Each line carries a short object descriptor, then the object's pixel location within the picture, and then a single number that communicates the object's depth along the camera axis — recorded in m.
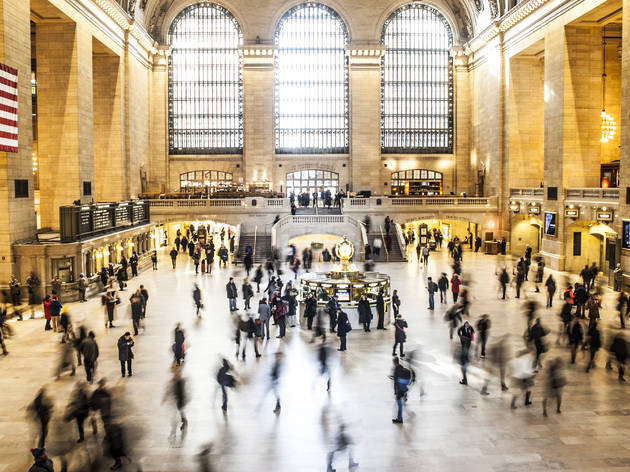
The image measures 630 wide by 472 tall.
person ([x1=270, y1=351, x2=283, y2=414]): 10.86
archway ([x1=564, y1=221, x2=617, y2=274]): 28.20
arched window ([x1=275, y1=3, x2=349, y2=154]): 43.31
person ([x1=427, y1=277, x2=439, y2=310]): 19.02
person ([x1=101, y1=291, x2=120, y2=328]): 17.07
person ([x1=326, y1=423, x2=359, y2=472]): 8.23
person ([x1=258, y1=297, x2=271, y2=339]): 15.41
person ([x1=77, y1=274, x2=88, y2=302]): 21.34
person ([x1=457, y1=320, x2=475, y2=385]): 12.27
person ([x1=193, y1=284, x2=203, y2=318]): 18.41
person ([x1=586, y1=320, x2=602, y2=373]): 12.89
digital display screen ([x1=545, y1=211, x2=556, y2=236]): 29.30
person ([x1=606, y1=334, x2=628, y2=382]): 11.91
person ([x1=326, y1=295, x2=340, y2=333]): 15.93
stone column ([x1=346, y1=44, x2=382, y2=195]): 42.56
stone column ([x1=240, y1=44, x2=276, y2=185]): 42.28
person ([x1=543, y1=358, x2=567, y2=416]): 10.27
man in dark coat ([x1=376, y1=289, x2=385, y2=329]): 16.70
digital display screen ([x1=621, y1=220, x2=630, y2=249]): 22.49
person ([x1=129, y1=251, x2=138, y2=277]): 26.12
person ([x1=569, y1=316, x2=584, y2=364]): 13.41
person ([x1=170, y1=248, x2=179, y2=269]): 29.65
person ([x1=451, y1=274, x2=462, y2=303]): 19.82
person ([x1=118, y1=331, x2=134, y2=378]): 12.38
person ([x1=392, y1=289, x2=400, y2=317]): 16.59
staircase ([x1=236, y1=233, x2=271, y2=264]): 31.08
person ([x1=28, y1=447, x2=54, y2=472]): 7.07
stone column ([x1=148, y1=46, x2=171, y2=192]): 42.66
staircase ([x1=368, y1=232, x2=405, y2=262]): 31.44
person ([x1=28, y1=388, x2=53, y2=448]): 9.16
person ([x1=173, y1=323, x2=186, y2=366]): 12.88
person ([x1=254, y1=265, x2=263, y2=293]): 22.25
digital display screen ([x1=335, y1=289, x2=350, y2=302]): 17.06
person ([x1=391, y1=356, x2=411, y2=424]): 10.29
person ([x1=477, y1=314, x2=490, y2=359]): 13.74
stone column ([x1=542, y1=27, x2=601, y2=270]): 28.25
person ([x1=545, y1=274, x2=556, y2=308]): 19.28
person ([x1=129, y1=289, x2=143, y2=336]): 16.30
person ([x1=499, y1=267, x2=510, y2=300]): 20.73
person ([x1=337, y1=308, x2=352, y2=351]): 14.52
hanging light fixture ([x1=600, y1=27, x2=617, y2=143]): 27.97
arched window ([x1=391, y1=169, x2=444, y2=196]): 44.25
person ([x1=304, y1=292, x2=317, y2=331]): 16.36
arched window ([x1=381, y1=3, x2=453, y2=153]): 43.44
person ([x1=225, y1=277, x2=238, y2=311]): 18.78
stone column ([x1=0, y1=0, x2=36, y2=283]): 20.84
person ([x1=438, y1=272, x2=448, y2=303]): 20.33
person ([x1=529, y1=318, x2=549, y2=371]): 13.20
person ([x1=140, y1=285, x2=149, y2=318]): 17.48
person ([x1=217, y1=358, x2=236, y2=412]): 10.62
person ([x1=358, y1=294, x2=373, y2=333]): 16.00
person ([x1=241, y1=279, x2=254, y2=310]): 18.54
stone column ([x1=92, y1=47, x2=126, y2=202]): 34.53
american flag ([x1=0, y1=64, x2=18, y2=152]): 19.77
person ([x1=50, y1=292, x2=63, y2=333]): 16.73
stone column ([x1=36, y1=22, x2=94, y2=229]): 27.53
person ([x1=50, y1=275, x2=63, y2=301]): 20.46
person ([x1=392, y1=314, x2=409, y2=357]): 13.61
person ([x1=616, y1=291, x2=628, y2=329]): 15.95
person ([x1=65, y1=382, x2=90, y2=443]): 9.30
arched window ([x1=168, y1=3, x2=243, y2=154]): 42.94
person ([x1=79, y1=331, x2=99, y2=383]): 12.31
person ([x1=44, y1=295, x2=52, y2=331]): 16.94
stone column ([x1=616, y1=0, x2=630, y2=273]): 22.61
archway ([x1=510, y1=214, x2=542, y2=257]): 34.78
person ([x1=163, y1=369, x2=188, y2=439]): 9.91
